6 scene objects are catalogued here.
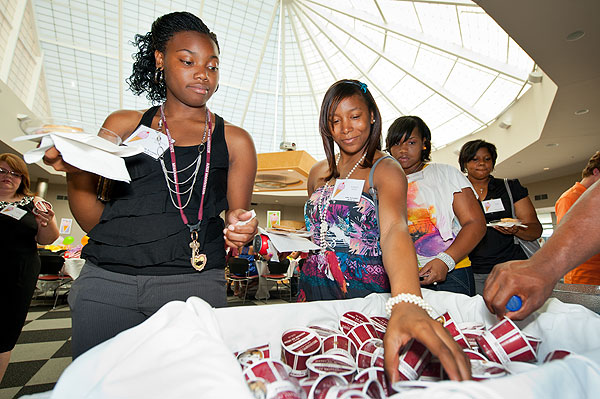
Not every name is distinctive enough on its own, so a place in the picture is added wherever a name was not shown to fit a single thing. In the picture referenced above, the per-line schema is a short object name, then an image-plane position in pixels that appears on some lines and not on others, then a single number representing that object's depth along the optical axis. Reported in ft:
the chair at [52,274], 20.92
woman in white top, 5.93
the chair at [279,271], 25.26
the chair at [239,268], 22.89
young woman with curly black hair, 3.20
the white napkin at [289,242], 3.76
